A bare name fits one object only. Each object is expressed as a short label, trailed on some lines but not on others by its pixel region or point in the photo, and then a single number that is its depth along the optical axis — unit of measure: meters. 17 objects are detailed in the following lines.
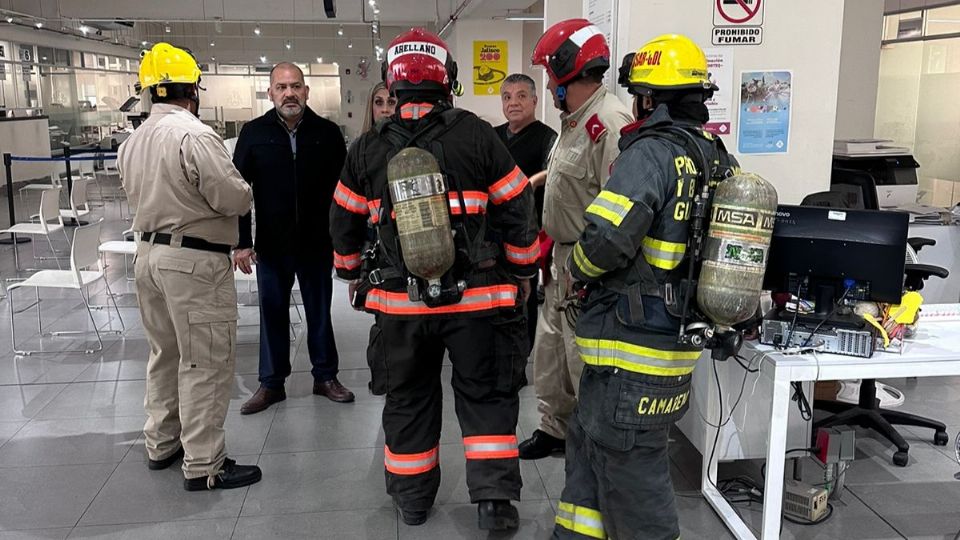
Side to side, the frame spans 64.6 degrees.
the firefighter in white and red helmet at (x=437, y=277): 2.50
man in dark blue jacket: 3.72
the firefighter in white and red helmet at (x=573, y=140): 2.82
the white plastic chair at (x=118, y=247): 5.49
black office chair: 3.33
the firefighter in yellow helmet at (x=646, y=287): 2.09
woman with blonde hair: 4.10
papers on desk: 4.50
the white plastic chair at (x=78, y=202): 7.93
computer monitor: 2.47
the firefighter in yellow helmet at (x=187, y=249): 2.87
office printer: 4.50
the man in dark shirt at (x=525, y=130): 4.19
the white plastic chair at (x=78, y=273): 4.76
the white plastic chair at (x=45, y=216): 6.77
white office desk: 2.44
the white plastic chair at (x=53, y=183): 8.88
